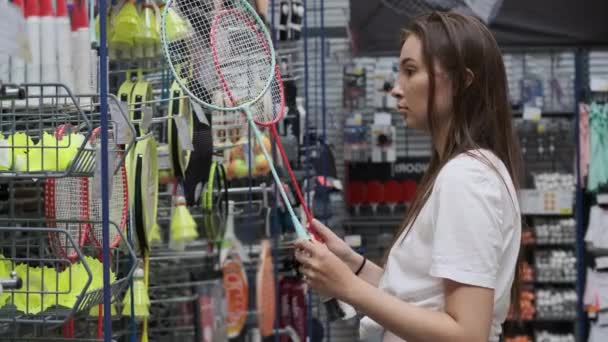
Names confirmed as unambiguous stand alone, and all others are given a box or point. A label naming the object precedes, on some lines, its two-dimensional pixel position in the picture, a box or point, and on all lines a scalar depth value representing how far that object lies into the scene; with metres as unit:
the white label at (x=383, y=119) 7.30
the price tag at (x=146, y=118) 3.12
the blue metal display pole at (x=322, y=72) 6.07
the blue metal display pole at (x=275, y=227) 4.92
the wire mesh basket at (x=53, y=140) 2.27
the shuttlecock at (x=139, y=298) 3.20
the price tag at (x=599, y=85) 7.36
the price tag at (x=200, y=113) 3.49
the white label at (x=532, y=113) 7.30
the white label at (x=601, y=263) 7.32
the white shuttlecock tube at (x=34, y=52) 2.68
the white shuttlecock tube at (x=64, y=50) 2.75
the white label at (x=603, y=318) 7.37
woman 1.93
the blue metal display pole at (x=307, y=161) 5.39
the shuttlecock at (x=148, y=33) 3.55
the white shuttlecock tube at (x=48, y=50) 2.71
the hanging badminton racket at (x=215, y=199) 4.09
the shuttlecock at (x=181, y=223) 3.63
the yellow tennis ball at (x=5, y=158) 2.28
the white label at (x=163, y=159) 3.82
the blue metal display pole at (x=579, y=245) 7.46
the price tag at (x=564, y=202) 7.42
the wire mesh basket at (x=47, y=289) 2.34
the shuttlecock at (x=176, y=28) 2.85
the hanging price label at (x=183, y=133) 3.32
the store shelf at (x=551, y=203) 7.42
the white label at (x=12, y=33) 2.12
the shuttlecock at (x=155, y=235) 3.39
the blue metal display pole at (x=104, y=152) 2.16
